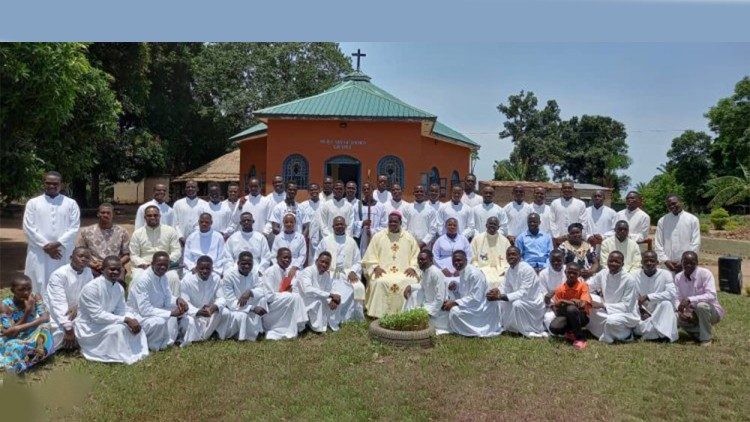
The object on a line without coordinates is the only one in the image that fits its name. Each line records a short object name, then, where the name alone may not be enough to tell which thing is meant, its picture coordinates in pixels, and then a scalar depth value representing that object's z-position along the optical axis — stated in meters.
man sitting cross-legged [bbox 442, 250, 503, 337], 6.89
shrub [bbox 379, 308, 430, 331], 6.28
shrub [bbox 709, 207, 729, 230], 23.69
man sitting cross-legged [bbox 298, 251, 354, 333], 7.03
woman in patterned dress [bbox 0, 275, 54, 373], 5.34
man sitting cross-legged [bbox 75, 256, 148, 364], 5.80
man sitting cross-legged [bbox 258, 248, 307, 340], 6.80
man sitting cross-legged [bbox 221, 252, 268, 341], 6.69
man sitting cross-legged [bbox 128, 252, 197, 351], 6.21
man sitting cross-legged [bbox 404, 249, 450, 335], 7.06
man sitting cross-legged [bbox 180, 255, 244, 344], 6.54
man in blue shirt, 7.89
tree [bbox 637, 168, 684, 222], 27.78
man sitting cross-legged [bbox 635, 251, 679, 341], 6.66
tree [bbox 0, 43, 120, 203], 8.40
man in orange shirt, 6.60
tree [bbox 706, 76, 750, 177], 26.56
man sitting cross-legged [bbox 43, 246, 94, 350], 5.95
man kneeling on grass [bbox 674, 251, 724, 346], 6.59
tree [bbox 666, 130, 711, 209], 30.52
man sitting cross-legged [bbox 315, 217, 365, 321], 7.52
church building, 14.63
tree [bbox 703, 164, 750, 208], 24.02
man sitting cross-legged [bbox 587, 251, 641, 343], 6.66
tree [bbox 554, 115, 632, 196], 26.17
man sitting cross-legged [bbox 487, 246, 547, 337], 6.92
